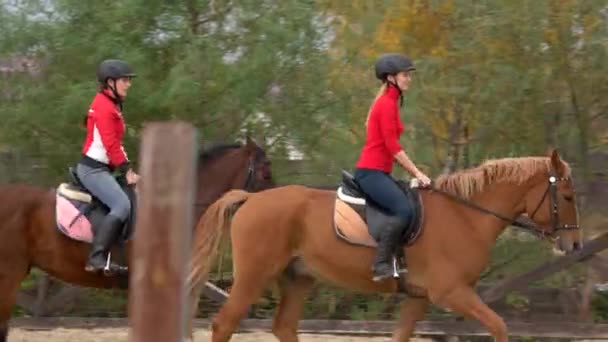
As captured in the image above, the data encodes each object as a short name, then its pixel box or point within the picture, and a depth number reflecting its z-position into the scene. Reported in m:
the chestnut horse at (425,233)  16.42
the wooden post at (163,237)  5.02
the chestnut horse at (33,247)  17.08
